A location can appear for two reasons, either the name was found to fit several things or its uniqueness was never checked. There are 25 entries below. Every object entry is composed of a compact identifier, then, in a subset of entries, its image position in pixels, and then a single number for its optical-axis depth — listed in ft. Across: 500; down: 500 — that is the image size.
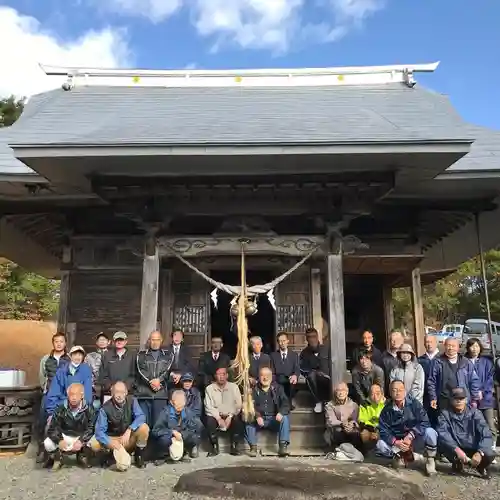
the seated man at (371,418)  18.26
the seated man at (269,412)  19.15
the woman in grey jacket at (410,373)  18.45
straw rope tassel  18.90
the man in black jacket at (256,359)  20.71
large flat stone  13.92
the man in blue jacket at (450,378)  18.29
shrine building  19.04
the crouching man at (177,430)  18.01
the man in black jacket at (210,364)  21.62
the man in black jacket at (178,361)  20.06
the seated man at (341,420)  18.86
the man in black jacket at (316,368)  21.67
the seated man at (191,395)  19.01
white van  71.76
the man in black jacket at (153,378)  18.99
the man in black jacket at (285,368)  21.29
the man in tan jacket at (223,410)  19.15
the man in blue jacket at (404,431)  16.63
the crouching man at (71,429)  17.25
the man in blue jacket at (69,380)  18.62
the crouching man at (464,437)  16.20
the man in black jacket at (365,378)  19.12
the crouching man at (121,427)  17.30
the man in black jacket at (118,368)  19.83
